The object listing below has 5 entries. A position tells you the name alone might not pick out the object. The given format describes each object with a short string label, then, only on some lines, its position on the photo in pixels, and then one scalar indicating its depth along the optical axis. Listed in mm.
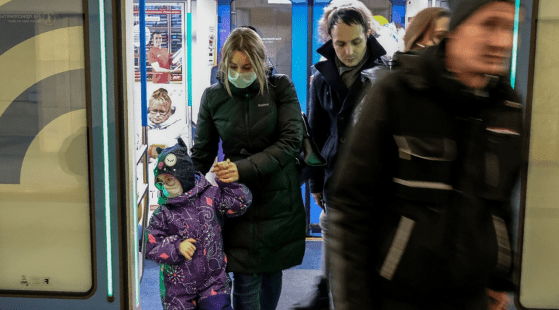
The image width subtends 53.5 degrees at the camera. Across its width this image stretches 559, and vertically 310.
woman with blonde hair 2357
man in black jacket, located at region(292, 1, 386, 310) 2424
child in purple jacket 2324
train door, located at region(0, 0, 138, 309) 2295
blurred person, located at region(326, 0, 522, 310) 1267
